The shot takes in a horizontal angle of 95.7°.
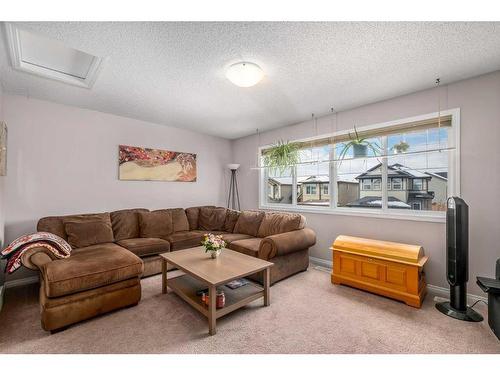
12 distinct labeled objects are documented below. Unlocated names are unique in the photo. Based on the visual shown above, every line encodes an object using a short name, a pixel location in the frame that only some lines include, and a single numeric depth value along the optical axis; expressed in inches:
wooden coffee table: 75.7
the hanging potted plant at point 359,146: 126.1
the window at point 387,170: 105.7
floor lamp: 206.4
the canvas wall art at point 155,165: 148.9
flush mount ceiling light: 82.4
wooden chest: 91.7
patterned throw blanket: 80.7
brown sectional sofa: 76.0
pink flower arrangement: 97.3
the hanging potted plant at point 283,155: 155.9
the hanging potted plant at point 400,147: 116.6
